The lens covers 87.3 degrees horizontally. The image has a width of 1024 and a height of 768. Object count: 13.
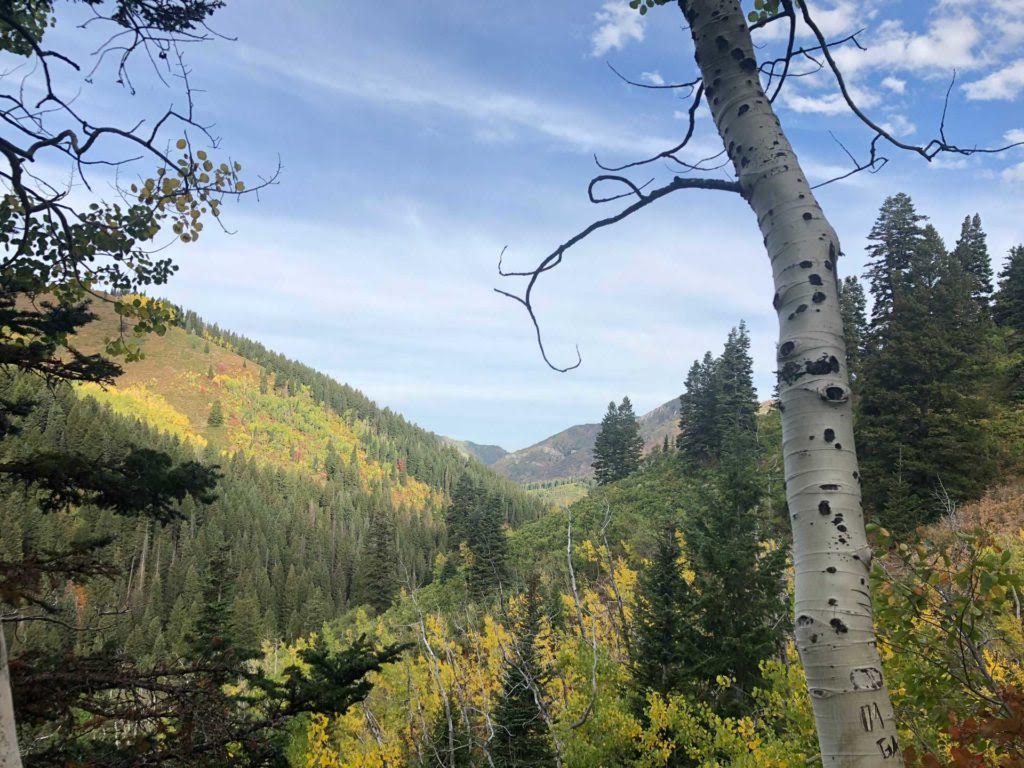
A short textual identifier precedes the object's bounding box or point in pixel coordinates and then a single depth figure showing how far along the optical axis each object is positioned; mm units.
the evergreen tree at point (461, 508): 54406
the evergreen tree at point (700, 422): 41156
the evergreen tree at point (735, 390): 38594
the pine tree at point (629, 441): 54156
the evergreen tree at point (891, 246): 30297
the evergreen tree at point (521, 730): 12172
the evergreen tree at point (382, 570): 47750
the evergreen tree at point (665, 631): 12961
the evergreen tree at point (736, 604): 12336
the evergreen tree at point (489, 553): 37656
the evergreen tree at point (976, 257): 33562
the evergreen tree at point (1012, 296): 29844
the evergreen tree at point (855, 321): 30703
